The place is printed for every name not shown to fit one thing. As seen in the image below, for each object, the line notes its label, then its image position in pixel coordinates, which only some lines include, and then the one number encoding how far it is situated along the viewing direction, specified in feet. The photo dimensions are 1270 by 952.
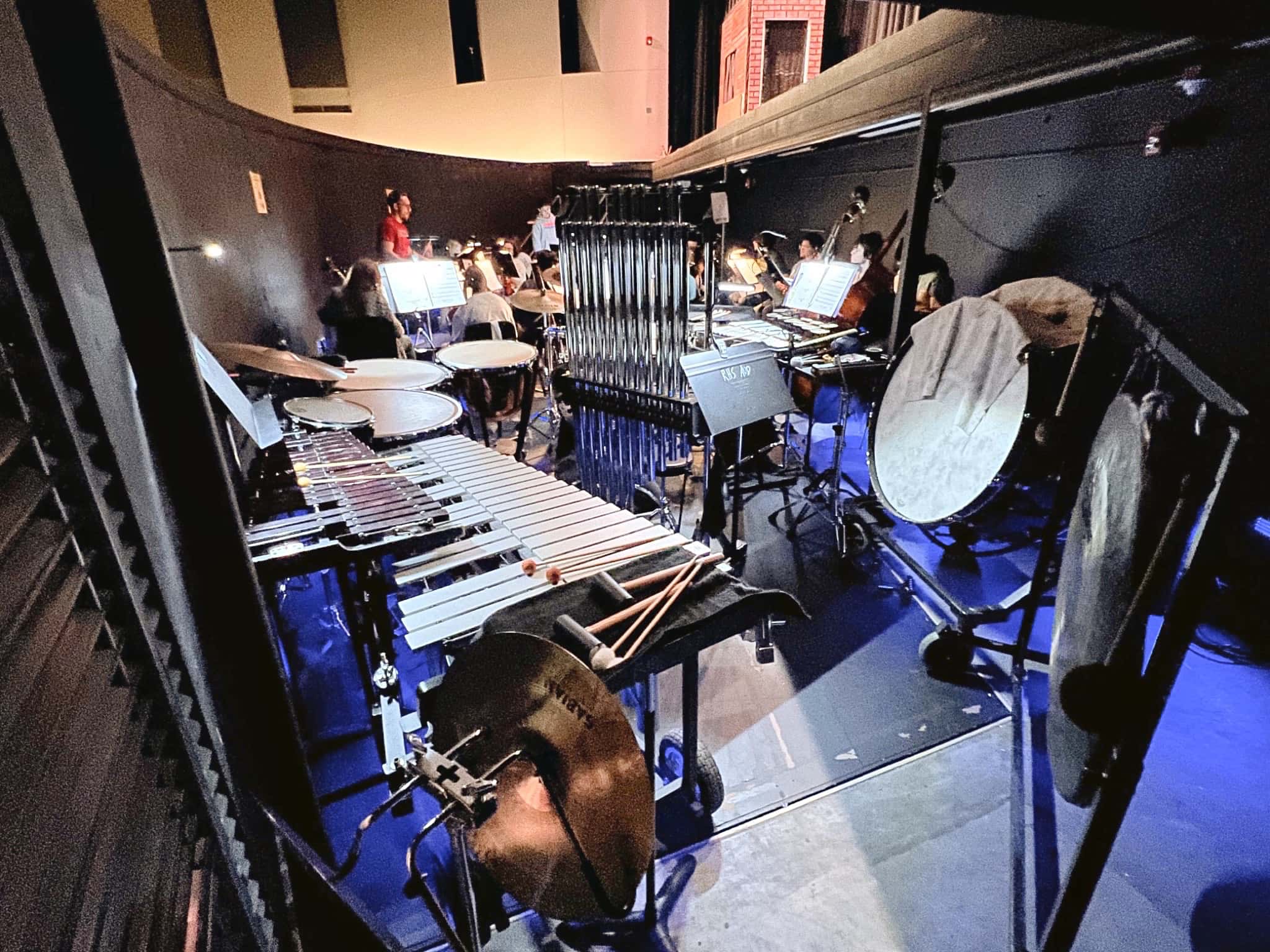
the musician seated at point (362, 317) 17.79
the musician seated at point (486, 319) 20.02
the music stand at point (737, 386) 10.38
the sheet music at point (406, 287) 20.76
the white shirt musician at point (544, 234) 32.58
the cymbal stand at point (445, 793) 4.10
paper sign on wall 17.56
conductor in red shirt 25.32
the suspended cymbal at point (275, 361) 8.93
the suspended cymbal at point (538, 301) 21.24
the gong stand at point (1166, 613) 4.34
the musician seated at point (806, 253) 23.17
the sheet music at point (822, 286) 16.98
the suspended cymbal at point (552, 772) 4.12
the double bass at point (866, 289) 18.63
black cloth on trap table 5.58
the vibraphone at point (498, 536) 6.33
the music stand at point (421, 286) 20.85
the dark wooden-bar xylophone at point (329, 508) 6.75
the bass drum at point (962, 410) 8.71
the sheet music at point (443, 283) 21.65
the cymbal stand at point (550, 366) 20.71
